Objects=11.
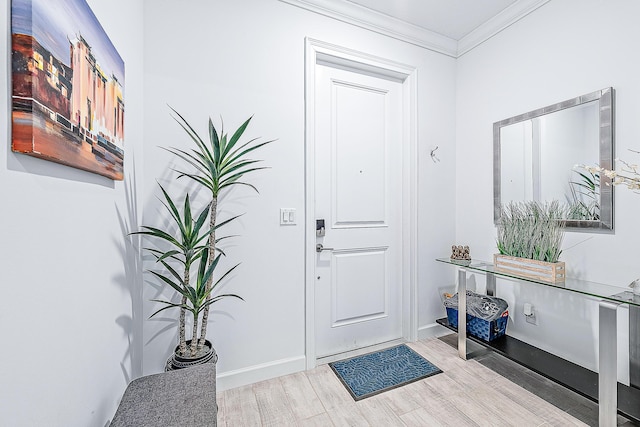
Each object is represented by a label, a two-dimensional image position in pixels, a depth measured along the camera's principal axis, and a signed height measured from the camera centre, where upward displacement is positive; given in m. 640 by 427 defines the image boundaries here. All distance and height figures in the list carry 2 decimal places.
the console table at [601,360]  1.33 -0.93
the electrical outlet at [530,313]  2.04 -0.74
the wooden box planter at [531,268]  1.63 -0.34
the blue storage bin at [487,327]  2.04 -0.85
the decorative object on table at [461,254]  2.21 -0.32
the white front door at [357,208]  2.17 +0.06
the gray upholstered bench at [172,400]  0.87 -0.65
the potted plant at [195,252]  1.39 -0.21
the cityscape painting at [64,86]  0.60 +0.35
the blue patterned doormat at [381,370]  1.79 -1.12
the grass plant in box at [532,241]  1.68 -0.18
